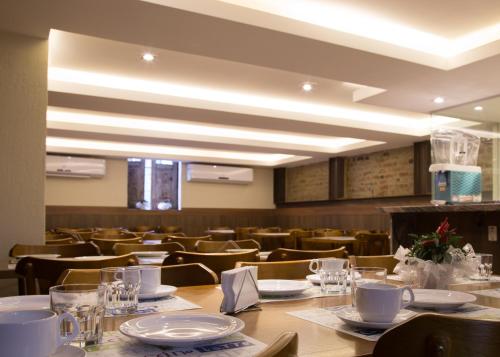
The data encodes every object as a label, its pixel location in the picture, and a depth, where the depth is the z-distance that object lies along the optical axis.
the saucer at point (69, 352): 0.84
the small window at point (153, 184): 12.36
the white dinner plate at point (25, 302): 1.29
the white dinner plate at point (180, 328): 0.94
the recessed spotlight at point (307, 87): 6.55
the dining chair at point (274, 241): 8.87
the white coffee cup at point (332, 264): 1.65
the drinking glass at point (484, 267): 2.02
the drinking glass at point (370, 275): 1.39
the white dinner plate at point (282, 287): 1.53
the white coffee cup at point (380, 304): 1.11
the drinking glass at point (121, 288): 1.31
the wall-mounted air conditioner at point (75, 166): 10.91
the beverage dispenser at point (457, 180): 4.99
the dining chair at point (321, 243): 7.13
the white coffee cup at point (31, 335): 0.73
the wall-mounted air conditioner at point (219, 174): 12.69
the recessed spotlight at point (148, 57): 5.49
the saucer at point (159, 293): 1.48
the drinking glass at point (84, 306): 0.99
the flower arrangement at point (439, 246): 1.67
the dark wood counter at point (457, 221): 3.71
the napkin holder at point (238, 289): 1.26
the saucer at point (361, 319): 1.08
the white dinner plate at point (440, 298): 1.29
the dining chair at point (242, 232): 11.11
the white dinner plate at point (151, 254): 3.31
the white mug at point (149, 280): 1.51
